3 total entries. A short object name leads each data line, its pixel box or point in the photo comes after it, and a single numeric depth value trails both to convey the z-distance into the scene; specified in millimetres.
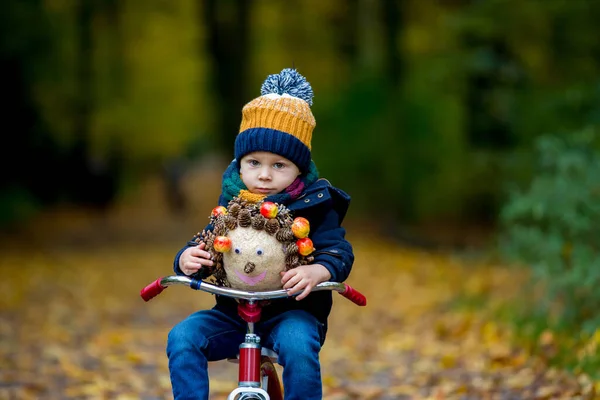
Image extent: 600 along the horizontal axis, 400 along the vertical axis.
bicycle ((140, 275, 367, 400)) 6297
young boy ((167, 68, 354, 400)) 6395
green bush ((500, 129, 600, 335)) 12406
